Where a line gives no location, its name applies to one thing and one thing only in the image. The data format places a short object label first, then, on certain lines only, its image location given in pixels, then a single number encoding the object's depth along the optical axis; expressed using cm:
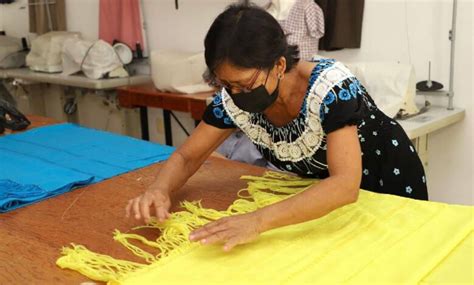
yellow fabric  97
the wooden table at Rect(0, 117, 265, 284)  111
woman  111
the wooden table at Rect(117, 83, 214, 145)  336
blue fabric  157
